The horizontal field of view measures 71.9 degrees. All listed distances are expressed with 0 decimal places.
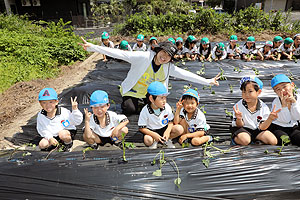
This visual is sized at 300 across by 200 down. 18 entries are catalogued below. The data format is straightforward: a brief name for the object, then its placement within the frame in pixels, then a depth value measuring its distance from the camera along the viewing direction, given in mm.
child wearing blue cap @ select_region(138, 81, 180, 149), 2879
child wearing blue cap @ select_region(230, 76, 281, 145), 2668
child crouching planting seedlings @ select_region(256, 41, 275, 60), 7227
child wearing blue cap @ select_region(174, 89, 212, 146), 2834
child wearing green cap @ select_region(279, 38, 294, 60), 7242
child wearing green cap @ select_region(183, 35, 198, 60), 7821
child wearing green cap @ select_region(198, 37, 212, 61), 7707
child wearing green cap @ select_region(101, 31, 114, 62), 7934
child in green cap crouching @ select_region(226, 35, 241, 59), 7707
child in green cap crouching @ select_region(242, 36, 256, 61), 7491
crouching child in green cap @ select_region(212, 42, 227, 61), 7469
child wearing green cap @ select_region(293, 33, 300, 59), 7235
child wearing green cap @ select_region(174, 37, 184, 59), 7890
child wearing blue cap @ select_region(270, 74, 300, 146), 2604
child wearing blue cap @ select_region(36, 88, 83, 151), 2820
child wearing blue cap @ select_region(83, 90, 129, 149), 2880
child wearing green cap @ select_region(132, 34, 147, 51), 8102
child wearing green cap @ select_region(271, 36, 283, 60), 7447
